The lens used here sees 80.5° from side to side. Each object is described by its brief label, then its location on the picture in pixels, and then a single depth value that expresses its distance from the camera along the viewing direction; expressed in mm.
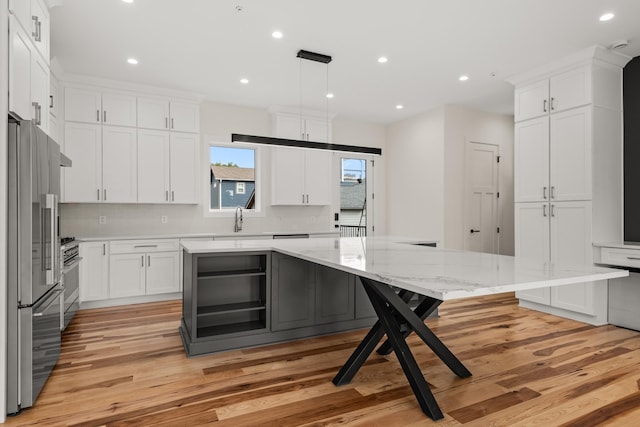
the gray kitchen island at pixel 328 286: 1906
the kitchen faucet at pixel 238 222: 5605
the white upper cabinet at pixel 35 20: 2223
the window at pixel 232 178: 5656
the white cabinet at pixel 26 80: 2100
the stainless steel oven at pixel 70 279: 3385
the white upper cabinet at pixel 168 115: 4855
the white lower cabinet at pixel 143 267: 4441
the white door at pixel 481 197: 5824
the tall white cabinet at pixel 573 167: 3785
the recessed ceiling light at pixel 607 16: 3076
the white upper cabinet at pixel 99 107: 4473
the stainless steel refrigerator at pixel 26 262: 2061
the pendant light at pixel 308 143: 3528
